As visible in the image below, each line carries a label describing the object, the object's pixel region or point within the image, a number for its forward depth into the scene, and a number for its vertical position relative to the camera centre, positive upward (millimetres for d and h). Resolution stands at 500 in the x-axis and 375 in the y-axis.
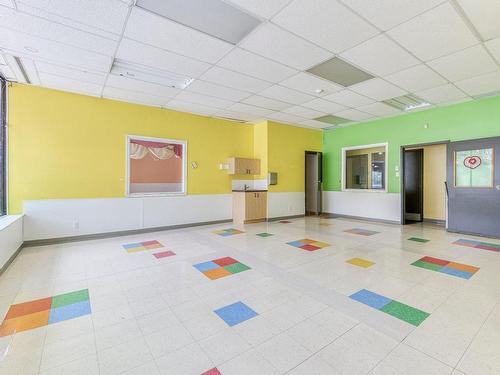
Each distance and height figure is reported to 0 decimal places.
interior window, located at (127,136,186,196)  6445 +658
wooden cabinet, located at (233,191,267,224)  7133 -626
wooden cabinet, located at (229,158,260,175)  7301 +587
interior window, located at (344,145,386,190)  7734 +570
